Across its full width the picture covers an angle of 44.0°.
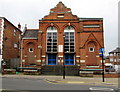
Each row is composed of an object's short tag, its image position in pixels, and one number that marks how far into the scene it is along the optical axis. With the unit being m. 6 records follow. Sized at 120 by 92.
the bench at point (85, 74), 22.98
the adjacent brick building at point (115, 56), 56.40
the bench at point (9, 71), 25.44
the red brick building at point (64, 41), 28.14
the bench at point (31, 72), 24.80
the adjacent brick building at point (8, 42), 28.26
